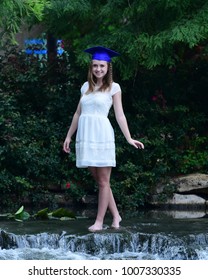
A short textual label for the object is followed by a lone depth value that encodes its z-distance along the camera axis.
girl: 10.38
